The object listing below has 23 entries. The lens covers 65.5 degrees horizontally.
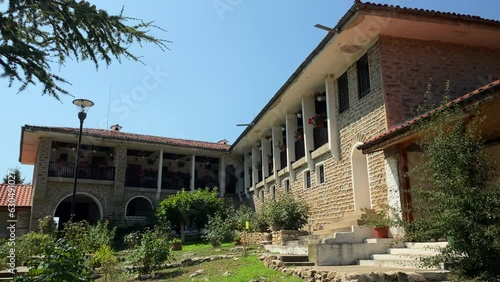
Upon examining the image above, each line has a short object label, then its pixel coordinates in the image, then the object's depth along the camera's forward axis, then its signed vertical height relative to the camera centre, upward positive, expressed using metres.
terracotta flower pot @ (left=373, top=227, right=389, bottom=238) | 8.61 -0.06
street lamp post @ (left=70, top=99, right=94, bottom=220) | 10.73 +3.44
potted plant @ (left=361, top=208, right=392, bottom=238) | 8.43 +0.15
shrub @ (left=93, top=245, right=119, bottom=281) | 7.82 -0.60
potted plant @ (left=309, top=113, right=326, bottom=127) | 13.92 +3.85
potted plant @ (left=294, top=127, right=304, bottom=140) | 16.01 +3.94
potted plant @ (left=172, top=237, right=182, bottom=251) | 14.81 -0.53
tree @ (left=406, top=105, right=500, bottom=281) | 4.89 +0.34
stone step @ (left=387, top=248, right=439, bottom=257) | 6.72 -0.41
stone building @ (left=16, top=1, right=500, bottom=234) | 9.59 +3.92
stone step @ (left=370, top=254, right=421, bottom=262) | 6.80 -0.52
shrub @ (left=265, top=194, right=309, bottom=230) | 12.16 +0.49
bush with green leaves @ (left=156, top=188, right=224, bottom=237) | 18.72 +1.05
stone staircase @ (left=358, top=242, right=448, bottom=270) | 6.64 -0.49
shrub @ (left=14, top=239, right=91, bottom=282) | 4.24 -0.38
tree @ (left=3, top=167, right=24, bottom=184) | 31.87 +4.72
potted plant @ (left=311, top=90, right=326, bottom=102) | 13.62 +4.69
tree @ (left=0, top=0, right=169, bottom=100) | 4.59 +2.71
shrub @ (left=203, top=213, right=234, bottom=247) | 13.40 -0.04
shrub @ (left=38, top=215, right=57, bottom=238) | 17.47 +0.29
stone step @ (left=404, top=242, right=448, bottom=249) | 6.79 -0.29
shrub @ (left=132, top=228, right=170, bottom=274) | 9.26 -0.55
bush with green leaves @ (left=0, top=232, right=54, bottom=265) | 9.93 -0.42
